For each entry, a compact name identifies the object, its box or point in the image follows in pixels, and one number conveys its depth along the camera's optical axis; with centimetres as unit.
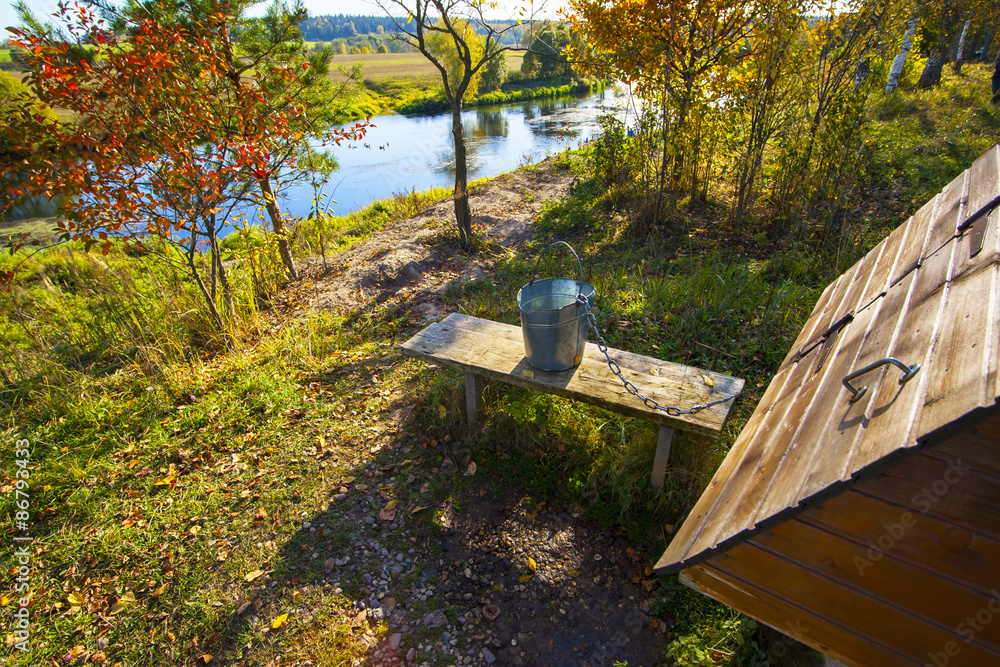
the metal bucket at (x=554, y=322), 265
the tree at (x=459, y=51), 550
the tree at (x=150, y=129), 352
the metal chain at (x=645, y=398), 251
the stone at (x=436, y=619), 238
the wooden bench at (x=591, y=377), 258
